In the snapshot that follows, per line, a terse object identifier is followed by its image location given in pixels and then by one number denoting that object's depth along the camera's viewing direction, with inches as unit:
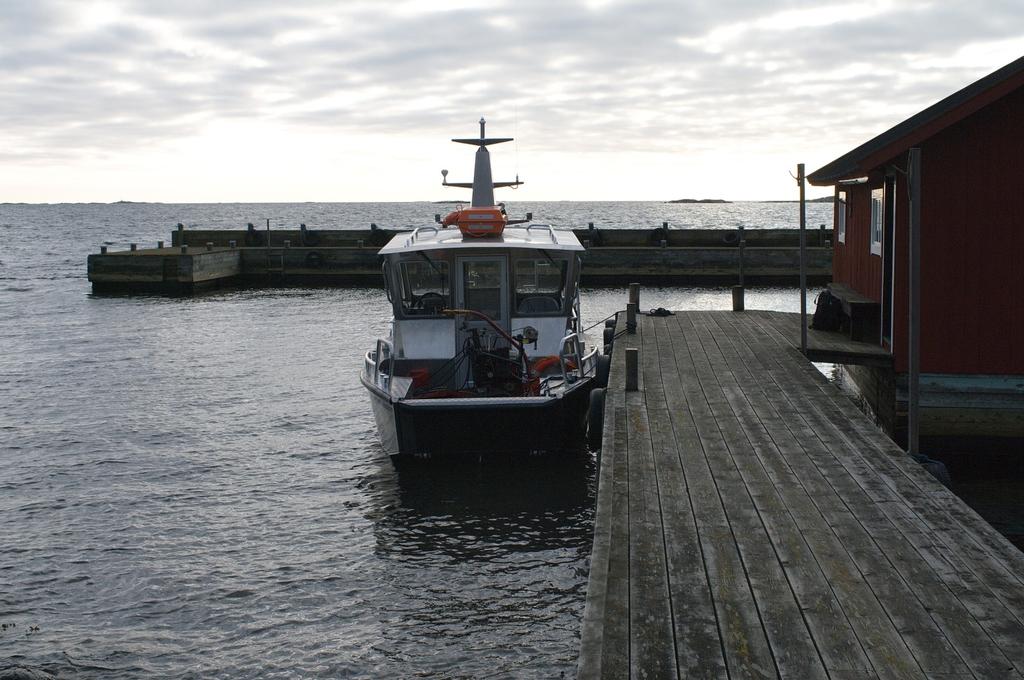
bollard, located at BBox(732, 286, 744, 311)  768.1
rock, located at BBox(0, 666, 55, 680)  325.1
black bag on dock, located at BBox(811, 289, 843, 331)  603.5
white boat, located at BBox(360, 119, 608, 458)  530.0
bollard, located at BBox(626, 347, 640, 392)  466.9
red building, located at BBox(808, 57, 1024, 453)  465.4
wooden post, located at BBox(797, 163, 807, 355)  507.5
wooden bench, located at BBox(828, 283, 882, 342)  552.4
